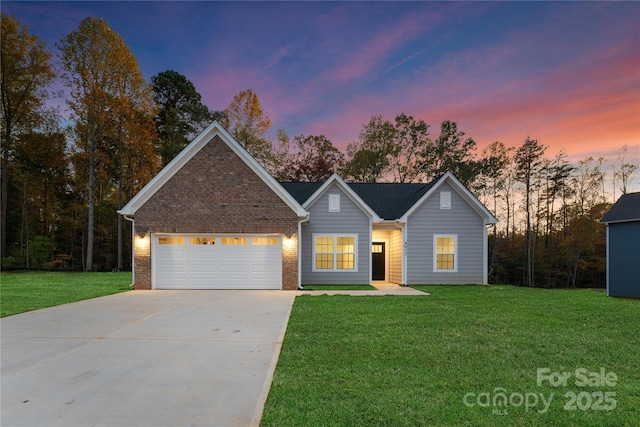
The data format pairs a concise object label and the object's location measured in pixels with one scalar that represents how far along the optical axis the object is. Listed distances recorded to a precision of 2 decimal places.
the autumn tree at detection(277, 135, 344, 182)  29.94
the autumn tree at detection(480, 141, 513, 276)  28.66
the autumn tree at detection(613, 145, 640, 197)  26.36
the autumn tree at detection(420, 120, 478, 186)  29.17
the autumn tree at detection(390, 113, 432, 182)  30.72
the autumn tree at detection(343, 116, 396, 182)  30.34
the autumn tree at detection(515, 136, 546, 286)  27.72
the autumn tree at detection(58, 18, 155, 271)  20.12
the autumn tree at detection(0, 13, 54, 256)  19.88
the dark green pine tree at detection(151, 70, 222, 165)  28.53
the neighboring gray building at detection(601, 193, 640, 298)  12.09
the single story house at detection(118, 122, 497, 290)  12.66
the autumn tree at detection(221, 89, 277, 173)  25.20
